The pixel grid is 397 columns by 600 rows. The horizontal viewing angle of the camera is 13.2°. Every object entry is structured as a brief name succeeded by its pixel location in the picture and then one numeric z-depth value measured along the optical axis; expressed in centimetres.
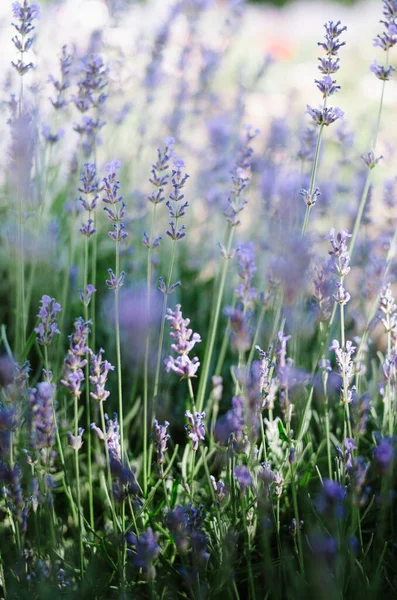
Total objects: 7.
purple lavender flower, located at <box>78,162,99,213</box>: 119
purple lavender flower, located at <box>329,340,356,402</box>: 114
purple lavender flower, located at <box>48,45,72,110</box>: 128
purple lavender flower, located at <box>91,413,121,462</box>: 112
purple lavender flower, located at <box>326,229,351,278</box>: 115
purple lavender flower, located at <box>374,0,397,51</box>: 119
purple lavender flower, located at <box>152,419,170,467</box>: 113
